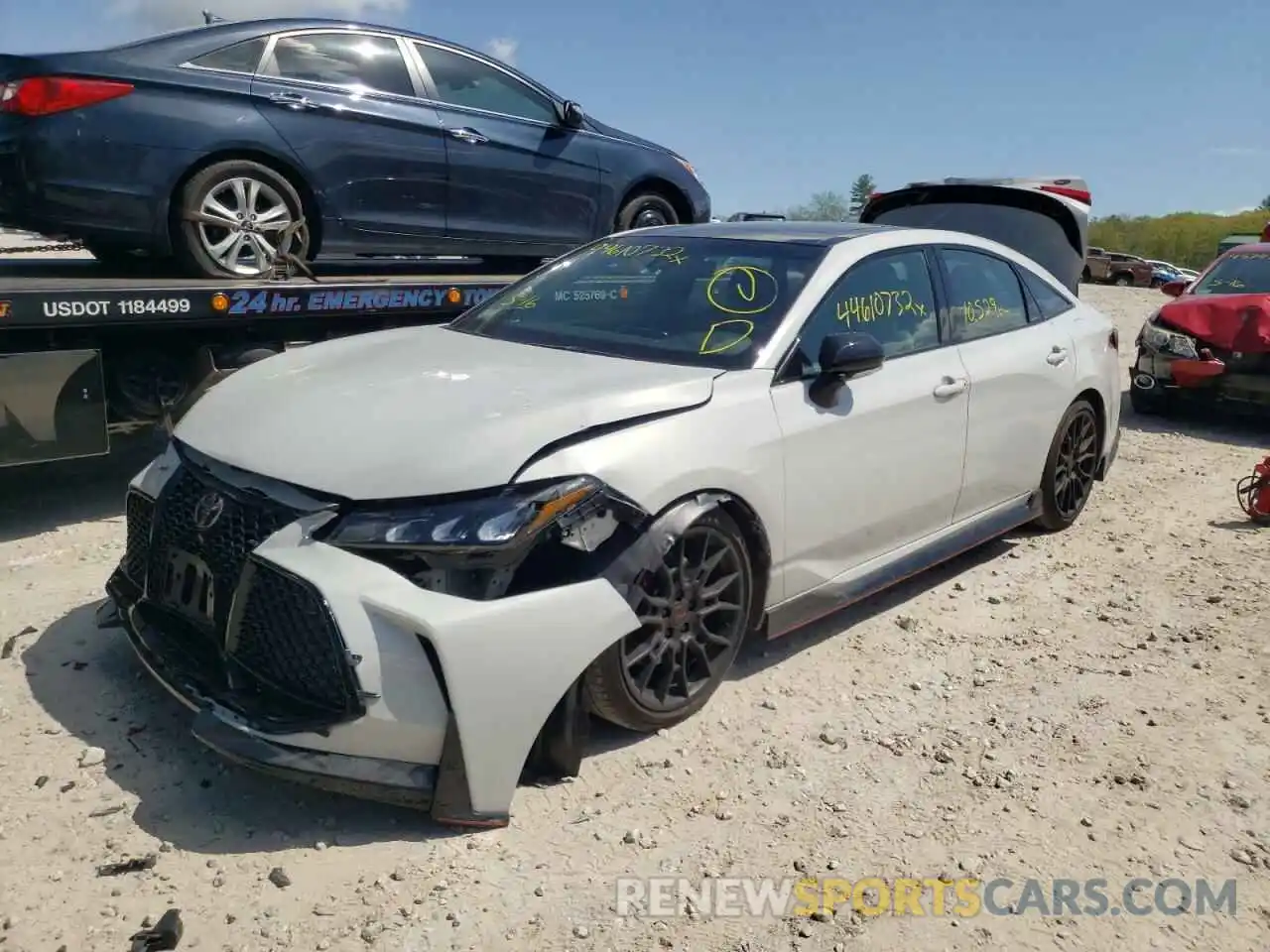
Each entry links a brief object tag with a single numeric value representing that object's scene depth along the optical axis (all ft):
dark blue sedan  16.99
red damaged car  26.13
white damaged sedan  8.91
